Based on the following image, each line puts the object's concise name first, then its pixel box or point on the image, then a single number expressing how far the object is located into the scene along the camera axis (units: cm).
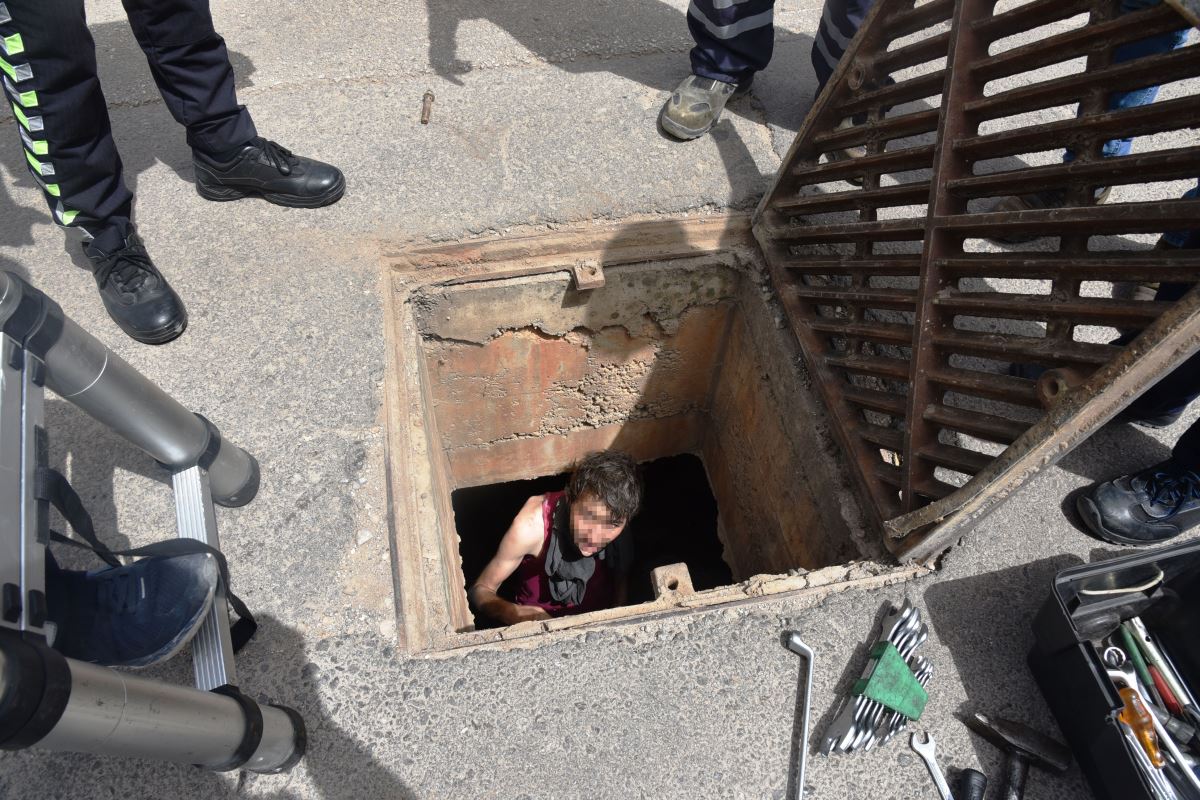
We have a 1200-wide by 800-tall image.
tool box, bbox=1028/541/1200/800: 176
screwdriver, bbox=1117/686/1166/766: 173
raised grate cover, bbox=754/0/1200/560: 163
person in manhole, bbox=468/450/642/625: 290
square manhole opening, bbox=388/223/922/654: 222
